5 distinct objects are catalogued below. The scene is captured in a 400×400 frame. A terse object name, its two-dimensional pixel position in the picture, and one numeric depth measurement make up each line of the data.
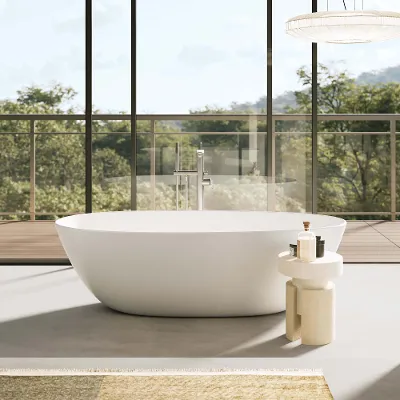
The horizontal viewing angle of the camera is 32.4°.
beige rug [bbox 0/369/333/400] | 2.46
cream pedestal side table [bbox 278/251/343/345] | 3.12
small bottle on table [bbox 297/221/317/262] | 3.16
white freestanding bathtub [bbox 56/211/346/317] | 3.35
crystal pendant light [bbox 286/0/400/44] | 3.60
